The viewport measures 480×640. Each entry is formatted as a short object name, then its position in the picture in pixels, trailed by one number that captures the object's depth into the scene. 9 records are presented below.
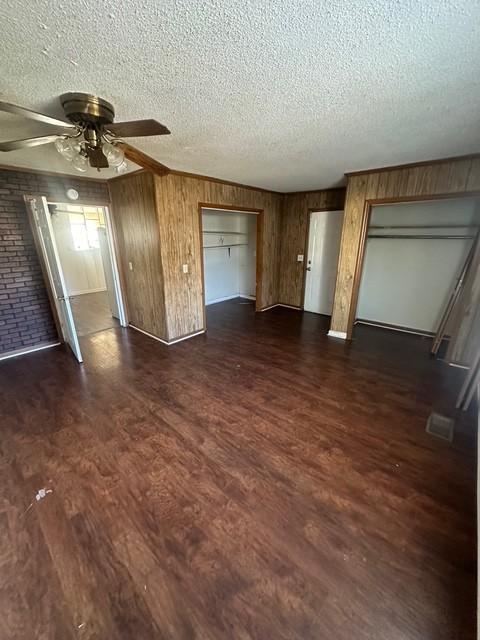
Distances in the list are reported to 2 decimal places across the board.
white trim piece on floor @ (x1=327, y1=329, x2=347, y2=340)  4.14
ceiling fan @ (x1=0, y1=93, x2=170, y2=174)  1.54
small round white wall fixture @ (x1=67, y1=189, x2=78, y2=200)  3.64
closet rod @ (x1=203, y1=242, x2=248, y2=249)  5.74
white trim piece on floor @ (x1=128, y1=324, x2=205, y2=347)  3.93
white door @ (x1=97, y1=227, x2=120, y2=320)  4.40
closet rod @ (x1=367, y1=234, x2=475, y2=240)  3.60
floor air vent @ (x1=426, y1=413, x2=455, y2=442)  2.19
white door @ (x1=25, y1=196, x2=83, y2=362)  3.00
